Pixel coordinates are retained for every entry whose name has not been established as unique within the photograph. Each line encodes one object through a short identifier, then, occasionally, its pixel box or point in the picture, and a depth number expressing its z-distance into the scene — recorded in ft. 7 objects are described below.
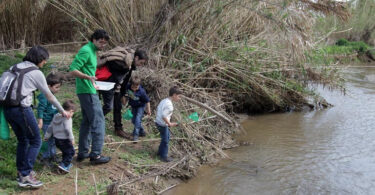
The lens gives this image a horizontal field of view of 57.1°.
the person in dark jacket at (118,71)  15.33
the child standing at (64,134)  12.50
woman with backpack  10.59
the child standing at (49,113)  12.98
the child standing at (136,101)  16.67
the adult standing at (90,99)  12.32
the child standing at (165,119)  15.30
